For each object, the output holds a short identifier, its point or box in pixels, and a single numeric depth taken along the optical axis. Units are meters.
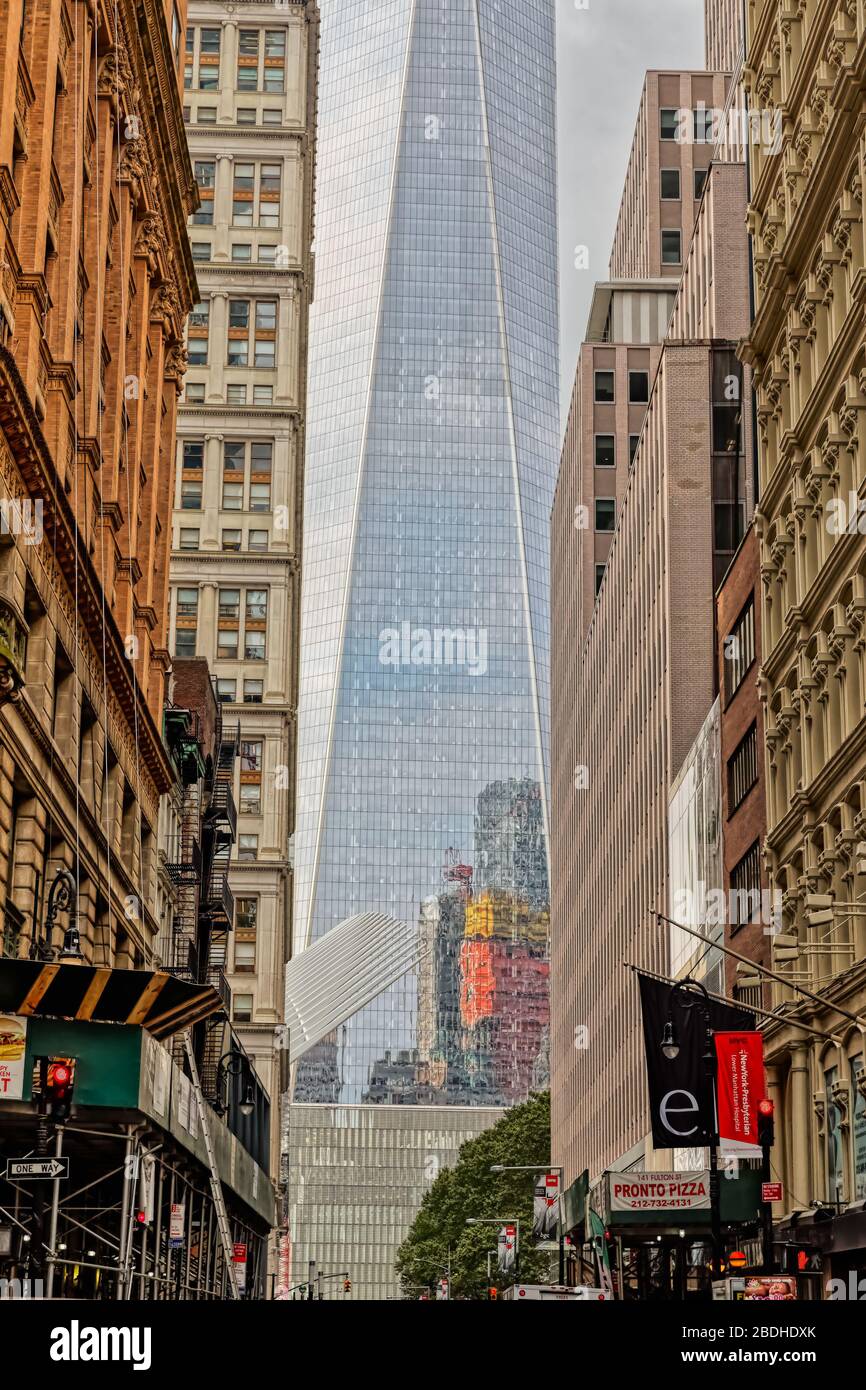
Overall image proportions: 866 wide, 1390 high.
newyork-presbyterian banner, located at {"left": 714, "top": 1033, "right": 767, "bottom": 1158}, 42.47
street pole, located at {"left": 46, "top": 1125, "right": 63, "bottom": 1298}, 22.61
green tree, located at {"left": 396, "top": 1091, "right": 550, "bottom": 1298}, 140.75
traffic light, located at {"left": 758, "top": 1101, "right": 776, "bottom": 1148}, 40.34
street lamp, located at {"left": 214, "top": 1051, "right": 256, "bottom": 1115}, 66.00
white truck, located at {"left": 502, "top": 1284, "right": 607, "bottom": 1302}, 34.75
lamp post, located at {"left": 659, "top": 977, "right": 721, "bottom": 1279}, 41.59
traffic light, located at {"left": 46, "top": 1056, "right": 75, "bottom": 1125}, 23.22
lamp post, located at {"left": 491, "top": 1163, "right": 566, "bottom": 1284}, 115.84
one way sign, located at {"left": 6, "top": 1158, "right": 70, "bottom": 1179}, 21.66
